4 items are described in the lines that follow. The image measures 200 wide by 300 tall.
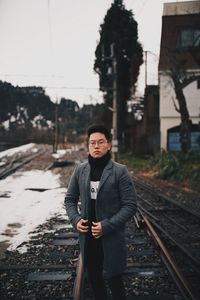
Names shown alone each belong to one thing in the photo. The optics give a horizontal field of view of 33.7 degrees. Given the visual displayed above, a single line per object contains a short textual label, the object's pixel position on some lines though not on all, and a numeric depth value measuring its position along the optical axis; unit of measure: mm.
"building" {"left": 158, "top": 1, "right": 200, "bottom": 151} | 19855
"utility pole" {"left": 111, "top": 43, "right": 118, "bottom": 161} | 22797
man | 2973
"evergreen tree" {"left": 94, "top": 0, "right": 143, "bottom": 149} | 33844
